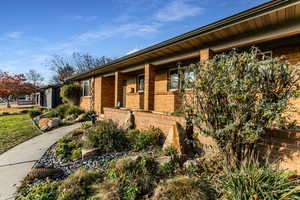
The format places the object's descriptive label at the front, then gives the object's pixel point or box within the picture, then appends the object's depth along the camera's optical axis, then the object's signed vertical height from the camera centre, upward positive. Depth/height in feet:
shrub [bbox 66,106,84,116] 40.96 -3.27
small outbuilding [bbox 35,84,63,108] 69.00 +0.82
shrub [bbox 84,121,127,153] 17.43 -4.50
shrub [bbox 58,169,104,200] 10.01 -5.68
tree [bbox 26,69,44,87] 173.17 +22.12
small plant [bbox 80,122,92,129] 26.89 -4.58
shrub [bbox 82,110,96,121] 37.35 -4.11
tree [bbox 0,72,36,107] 83.46 +6.36
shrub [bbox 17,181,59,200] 10.17 -6.10
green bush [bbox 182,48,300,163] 9.40 +0.18
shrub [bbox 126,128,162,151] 17.01 -4.46
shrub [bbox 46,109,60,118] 39.96 -3.95
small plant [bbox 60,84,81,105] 51.93 +1.58
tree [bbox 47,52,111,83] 116.16 +25.25
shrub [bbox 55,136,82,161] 17.20 -5.79
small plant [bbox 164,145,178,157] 13.74 -4.51
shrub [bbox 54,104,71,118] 41.16 -3.10
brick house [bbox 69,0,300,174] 11.36 +5.54
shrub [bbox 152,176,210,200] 8.52 -4.91
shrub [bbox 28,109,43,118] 45.47 -4.29
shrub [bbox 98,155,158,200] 9.76 -5.16
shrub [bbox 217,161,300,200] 7.71 -4.25
